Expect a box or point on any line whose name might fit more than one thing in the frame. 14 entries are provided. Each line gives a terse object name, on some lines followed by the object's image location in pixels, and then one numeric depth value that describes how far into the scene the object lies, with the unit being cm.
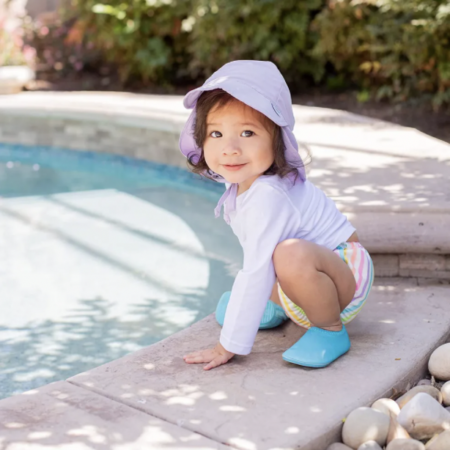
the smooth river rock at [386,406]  215
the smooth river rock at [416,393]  225
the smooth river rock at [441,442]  198
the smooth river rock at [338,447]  201
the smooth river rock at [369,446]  199
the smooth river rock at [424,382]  245
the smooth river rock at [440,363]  243
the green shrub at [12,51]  1075
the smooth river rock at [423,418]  210
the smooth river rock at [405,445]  197
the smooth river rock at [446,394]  232
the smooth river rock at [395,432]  206
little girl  234
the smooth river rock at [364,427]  202
